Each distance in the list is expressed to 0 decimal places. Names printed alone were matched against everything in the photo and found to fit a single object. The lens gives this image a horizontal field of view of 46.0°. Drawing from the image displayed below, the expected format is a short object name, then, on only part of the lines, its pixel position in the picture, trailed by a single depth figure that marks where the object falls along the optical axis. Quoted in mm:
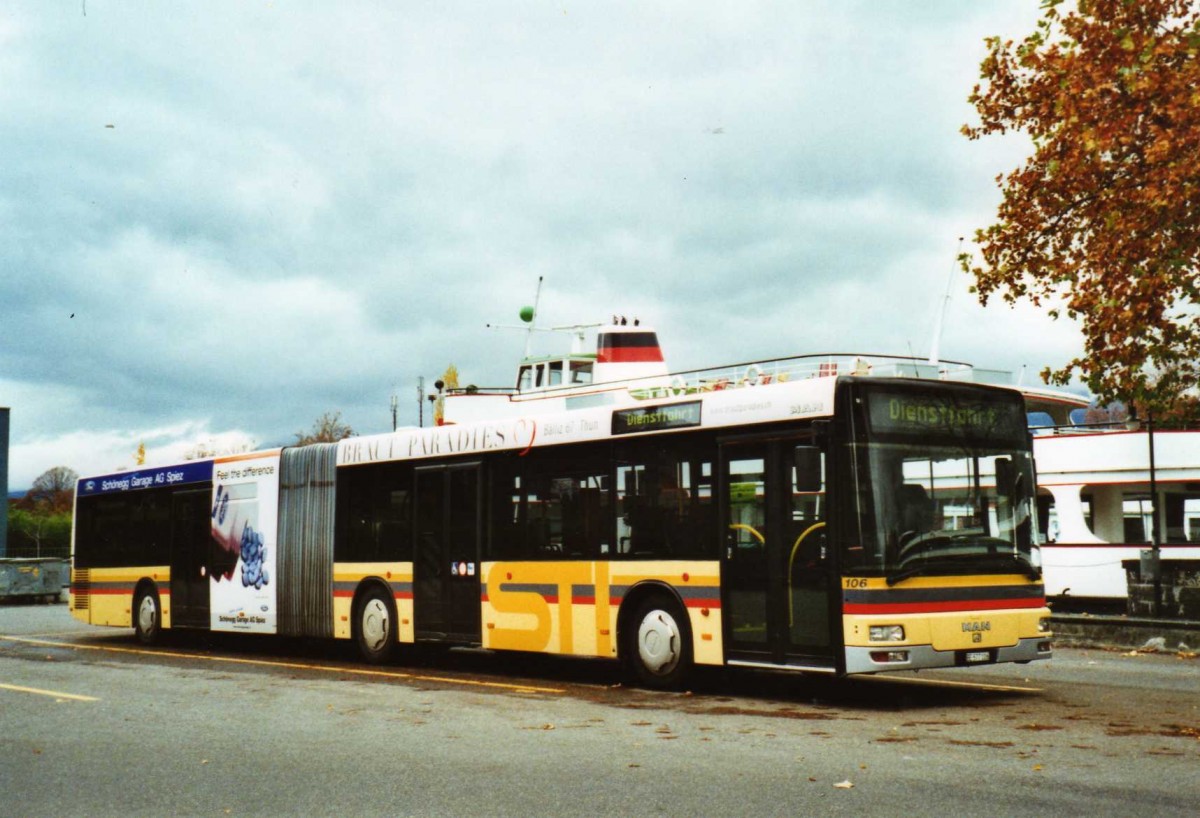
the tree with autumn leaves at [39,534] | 66000
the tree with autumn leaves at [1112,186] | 17031
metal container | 43938
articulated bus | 12461
